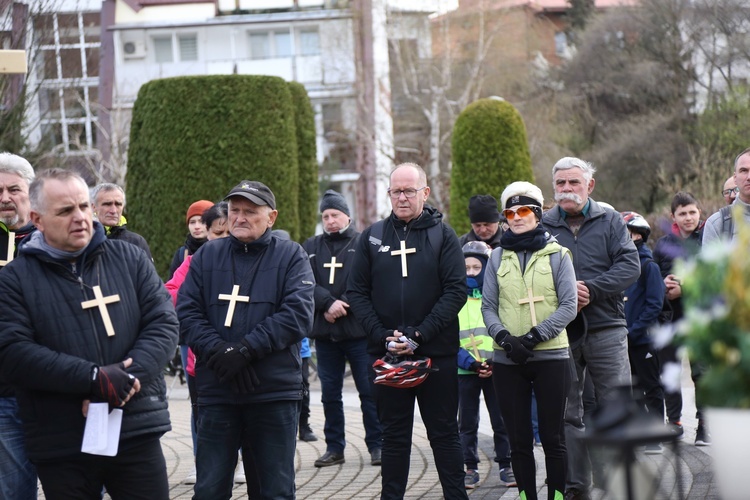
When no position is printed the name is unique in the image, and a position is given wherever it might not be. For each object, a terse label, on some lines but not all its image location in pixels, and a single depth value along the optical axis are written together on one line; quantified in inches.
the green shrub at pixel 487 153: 806.5
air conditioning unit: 1878.7
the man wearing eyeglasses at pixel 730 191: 358.9
